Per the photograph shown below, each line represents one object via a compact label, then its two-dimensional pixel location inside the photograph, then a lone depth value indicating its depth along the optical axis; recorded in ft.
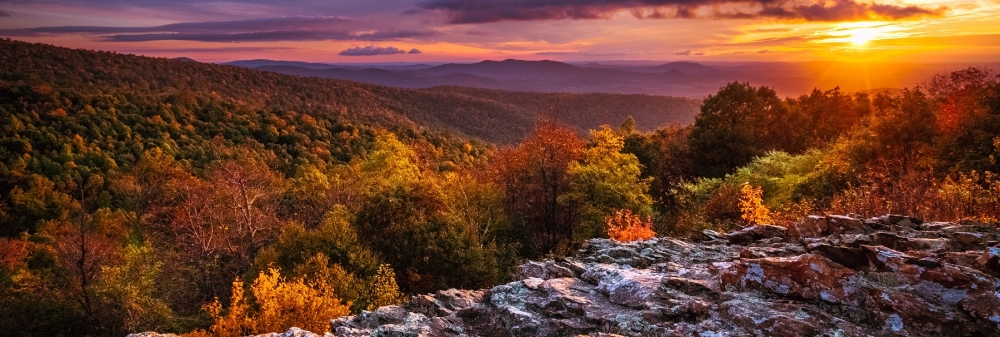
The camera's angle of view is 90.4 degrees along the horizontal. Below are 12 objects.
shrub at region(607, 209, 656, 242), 79.87
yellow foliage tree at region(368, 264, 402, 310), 71.20
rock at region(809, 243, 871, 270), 30.71
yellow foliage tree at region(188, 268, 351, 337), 59.93
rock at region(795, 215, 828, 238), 44.62
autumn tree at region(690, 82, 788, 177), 132.46
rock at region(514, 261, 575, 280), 44.06
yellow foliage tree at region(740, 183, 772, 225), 74.84
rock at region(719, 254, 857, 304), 28.86
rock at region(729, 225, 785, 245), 48.96
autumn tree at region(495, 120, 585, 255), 106.93
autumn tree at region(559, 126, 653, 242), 97.30
